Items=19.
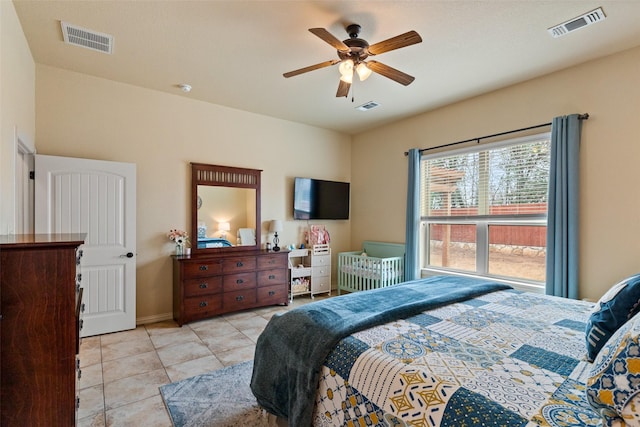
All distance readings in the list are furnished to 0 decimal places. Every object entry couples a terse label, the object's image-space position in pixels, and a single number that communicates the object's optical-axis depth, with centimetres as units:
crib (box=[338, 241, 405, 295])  443
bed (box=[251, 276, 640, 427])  101
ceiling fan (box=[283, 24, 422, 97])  218
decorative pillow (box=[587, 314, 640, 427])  82
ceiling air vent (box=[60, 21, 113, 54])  254
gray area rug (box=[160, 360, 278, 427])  199
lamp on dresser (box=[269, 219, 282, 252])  466
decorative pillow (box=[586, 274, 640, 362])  131
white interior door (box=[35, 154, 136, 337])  312
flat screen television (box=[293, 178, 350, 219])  496
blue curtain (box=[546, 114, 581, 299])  297
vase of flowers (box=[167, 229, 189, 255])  386
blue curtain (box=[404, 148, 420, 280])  437
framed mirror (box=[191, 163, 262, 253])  408
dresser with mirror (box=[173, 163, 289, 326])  371
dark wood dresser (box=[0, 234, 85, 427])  131
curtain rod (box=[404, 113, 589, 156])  298
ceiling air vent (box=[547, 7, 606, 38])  226
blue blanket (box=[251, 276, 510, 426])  153
